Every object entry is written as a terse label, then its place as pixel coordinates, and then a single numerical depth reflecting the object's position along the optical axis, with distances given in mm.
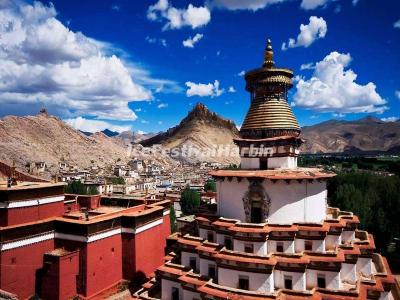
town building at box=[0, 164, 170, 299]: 21750
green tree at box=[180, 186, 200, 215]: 62500
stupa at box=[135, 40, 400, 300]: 17875
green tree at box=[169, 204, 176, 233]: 44344
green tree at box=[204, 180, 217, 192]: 83562
